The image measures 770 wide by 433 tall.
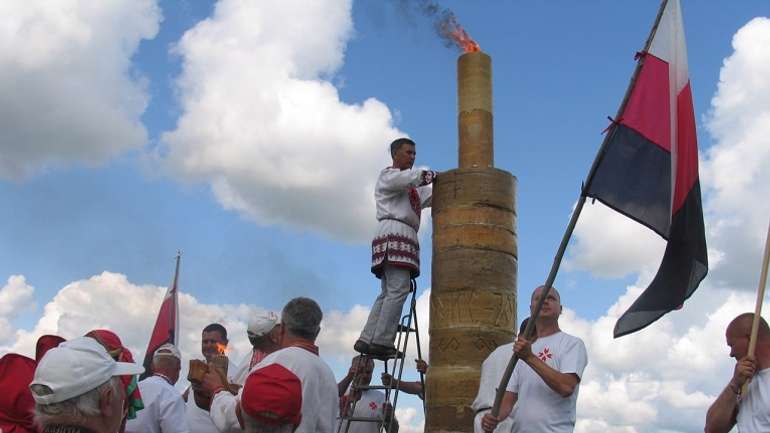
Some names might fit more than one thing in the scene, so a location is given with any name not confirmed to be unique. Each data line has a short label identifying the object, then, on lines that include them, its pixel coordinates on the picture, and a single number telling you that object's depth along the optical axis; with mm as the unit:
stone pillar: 8961
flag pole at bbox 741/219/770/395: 4914
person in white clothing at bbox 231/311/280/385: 5676
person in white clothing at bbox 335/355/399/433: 8547
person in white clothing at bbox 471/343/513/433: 6355
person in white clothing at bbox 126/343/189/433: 5855
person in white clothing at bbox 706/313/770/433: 4895
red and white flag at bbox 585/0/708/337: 5887
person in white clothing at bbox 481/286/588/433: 5469
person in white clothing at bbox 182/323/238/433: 6425
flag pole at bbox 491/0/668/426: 5609
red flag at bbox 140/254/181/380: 13492
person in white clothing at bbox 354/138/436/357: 8766
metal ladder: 8469
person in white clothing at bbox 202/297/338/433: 4703
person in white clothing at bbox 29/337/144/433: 2904
